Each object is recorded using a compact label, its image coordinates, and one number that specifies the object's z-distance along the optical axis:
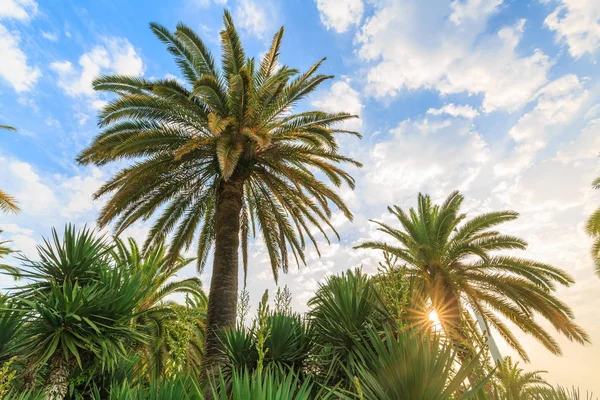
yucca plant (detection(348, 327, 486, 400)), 3.68
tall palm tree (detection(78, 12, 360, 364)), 9.20
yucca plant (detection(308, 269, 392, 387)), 5.98
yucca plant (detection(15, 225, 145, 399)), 5.55
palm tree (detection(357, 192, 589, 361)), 13.32
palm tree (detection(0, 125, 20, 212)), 14.75
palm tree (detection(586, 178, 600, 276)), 14.84
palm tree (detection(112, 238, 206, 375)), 13.09
